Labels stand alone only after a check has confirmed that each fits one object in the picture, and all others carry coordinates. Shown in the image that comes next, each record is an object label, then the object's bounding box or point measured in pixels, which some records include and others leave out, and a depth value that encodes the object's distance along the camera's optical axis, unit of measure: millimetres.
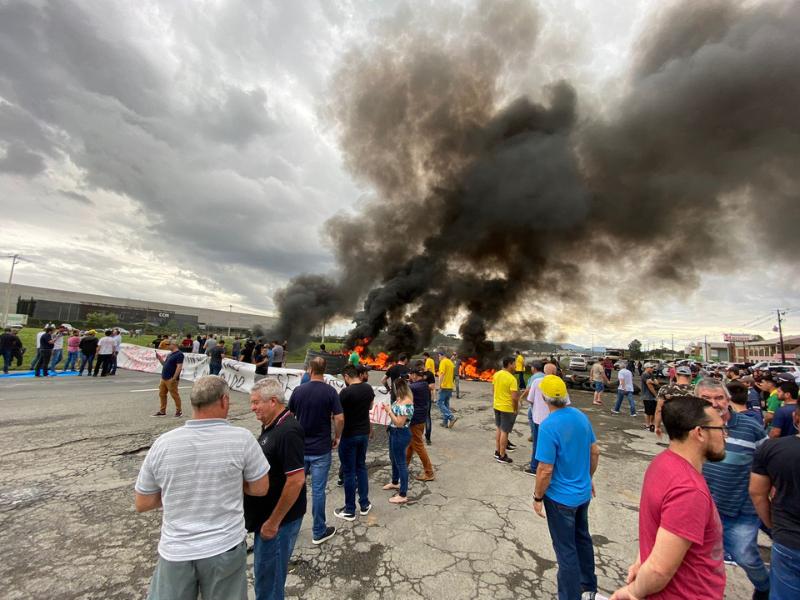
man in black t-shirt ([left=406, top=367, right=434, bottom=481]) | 4562
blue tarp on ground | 11652
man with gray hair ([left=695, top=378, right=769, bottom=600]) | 2438
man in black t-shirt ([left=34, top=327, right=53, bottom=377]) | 11742
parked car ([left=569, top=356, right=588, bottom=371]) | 30944
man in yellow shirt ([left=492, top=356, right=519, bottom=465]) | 5473
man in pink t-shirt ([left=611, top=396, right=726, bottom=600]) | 1361
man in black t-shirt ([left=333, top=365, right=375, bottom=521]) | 3635
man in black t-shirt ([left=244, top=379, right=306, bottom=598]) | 2053
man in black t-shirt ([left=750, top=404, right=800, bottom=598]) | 1890
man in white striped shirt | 1641
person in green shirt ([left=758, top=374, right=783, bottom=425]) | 5750
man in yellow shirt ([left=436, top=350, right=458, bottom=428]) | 7511
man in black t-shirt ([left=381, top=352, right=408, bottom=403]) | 6230
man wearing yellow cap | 2316
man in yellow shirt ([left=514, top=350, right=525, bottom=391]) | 12938
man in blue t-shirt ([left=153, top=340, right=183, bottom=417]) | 7055
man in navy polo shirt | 3182
